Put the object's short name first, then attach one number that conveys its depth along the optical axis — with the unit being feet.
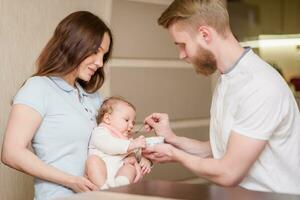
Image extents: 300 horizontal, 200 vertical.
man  4.72
